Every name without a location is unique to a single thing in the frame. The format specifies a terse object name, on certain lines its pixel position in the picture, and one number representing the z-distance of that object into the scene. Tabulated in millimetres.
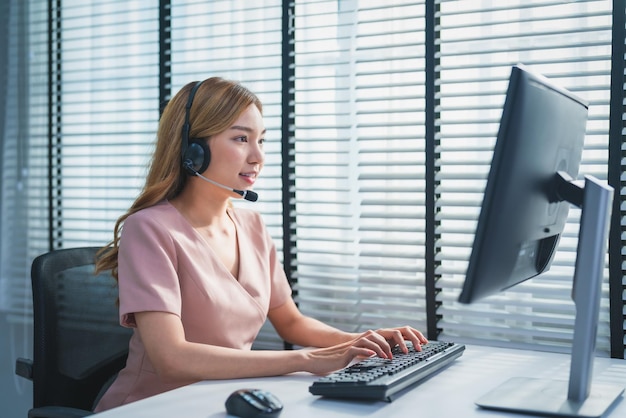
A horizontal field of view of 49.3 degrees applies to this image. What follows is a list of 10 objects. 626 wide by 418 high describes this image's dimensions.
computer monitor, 1081
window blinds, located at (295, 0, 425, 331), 2238
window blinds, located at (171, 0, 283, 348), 2480
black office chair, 1726
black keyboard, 1285
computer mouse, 1179
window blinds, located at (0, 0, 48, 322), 2965
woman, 1545
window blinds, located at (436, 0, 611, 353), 1989
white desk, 1251
